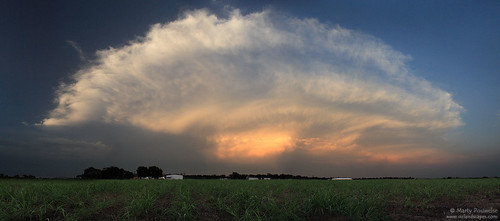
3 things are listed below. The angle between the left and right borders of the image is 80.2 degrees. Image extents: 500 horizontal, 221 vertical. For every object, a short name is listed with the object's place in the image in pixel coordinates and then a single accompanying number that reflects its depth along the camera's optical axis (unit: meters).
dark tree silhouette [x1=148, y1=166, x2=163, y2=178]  76.00
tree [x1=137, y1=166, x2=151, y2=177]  74.31
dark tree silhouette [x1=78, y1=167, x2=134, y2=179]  57.05
